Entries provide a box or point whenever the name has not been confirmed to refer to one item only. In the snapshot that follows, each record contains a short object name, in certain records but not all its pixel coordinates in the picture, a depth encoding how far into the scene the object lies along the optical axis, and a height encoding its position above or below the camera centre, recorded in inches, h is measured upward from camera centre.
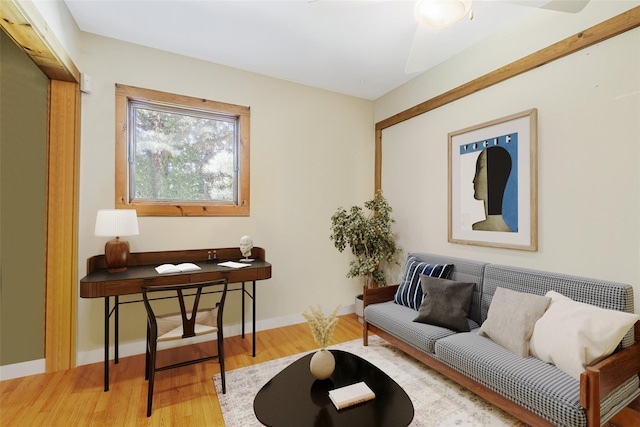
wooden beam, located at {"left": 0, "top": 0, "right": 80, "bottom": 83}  62.4 +44.7
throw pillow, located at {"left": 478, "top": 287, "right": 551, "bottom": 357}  74.0 -28.2
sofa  59.4 -33.1
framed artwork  92.4 +11.6
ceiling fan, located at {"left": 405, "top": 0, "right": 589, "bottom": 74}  61.9 +45.6
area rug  72.7 -51.7
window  109.2 +24.8
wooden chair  77.2 -33.4
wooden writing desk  84.7 -19.2
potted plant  132.4 -10.4
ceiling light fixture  61.8 +45.4
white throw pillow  62.5 -27.1
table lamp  90.6 -5.2
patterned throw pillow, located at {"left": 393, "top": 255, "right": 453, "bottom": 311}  105.9 -25.0
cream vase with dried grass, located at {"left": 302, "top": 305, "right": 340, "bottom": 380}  66.3 -29.9
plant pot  139.7 -45.3
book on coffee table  58.0 -37.6
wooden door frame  94.5 -1.9
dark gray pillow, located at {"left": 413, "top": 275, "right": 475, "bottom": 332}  91.4 -29.4
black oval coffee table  54.3 -38.7
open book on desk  95.7 -18.5
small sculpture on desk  116.0 -12.6
